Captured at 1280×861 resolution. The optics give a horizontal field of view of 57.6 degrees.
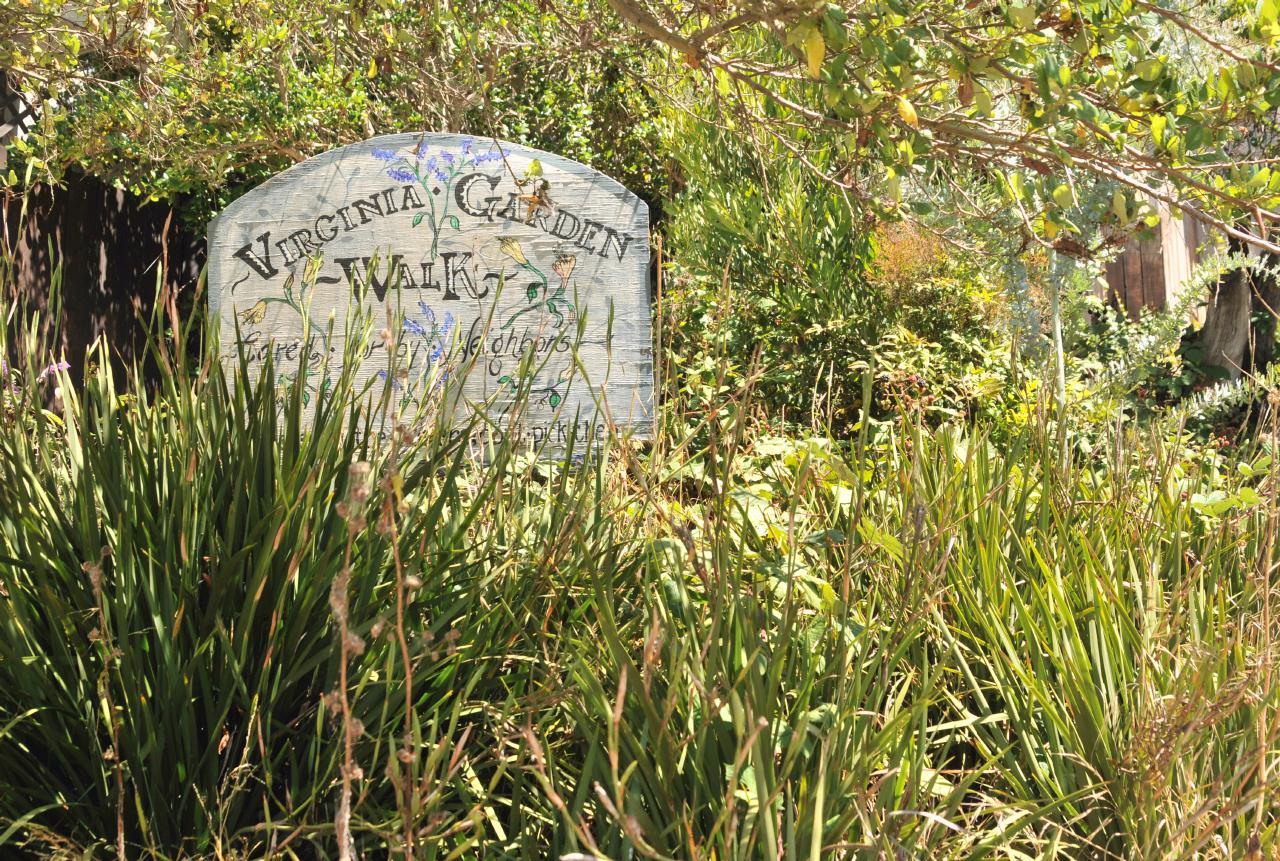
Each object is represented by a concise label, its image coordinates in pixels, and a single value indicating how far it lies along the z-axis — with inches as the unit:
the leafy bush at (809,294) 219.9
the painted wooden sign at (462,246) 174.9
